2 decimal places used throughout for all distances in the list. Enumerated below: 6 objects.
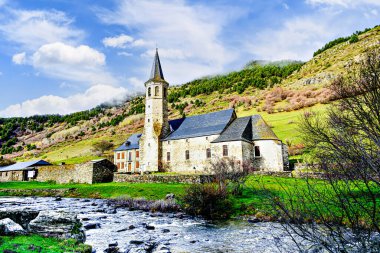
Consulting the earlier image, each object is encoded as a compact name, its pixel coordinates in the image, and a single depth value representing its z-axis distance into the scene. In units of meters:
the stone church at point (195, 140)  37.28
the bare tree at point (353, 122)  4.27
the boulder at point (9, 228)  7.82
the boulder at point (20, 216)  8.45
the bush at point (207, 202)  17.44
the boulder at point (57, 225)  8.70
